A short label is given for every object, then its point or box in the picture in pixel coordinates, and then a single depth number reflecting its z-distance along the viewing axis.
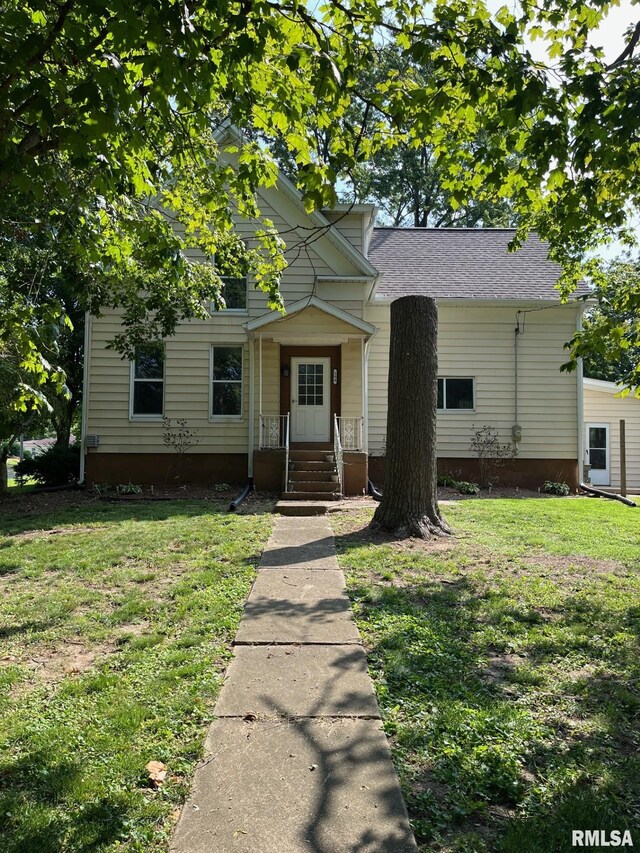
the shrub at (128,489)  12.62
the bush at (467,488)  13.18
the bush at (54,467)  14.19
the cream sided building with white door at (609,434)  19.02
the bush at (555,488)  14.02
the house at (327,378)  13.27
